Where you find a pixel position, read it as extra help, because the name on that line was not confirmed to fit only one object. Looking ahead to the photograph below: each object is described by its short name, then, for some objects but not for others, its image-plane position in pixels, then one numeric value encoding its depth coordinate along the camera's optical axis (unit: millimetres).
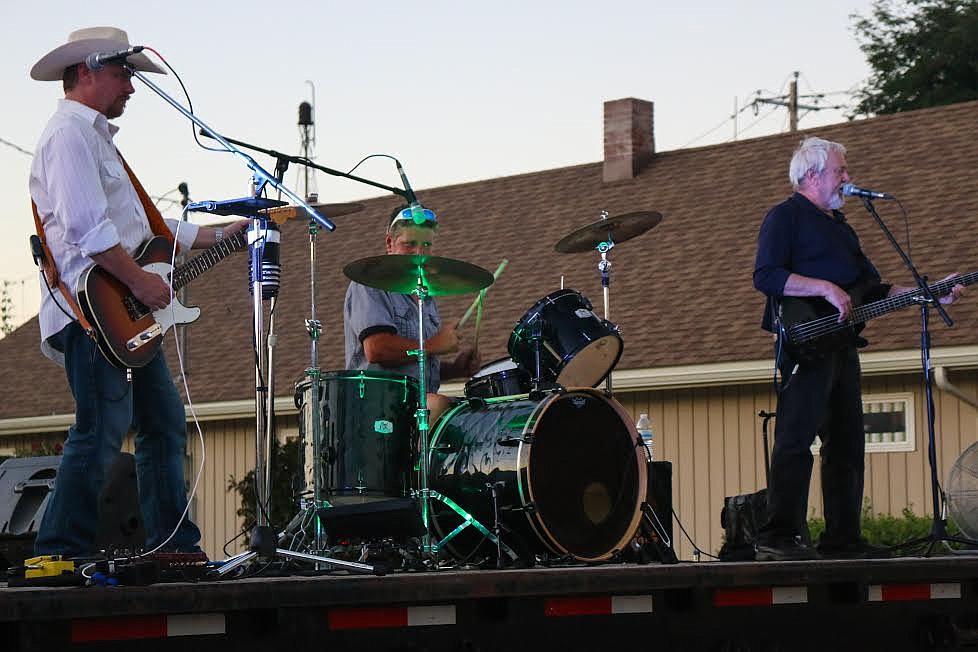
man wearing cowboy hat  10891
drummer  15141
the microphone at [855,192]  14719
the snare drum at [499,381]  15516
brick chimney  41875
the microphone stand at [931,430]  14641
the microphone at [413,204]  14094
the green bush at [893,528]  27817
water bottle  14824
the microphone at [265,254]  12445
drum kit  13492
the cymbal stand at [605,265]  17066
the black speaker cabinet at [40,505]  14570
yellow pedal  9633
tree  63344
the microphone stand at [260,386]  10617
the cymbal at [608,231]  17406
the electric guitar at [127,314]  11125
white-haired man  14242
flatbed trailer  8406
